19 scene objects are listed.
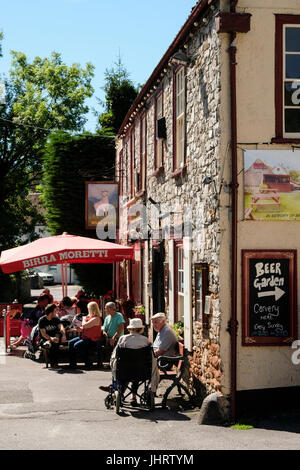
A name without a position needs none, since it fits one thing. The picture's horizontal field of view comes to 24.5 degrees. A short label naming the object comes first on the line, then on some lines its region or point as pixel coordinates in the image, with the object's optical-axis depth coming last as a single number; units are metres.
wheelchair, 10.16
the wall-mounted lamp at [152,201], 15.99
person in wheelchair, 10.26
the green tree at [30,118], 38.00
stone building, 9.88
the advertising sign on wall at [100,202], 21.91
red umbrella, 14.76
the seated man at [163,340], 11.30
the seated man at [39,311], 15.95
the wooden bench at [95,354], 14.23
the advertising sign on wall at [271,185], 9.98
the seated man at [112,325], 14.18
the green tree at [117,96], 37.84
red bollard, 16.84
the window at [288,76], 10.09
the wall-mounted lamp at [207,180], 10.47
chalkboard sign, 9.92
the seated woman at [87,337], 14.05
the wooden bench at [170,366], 10.83
